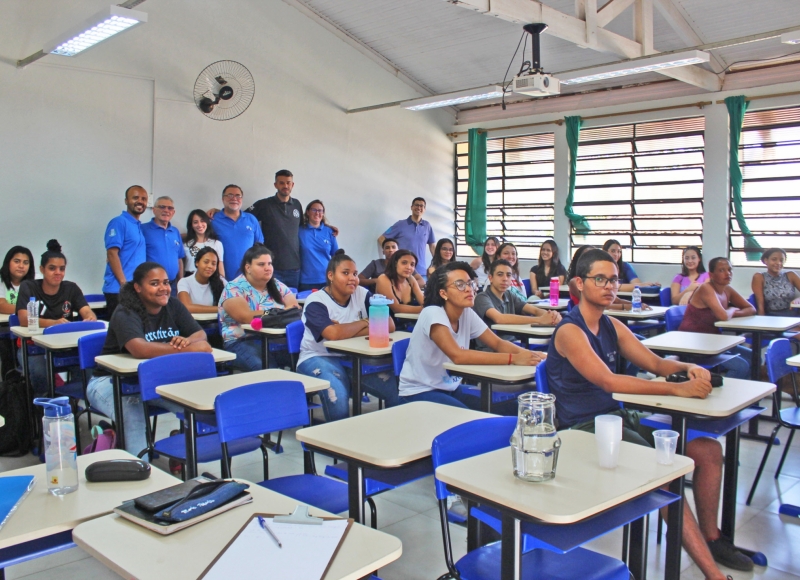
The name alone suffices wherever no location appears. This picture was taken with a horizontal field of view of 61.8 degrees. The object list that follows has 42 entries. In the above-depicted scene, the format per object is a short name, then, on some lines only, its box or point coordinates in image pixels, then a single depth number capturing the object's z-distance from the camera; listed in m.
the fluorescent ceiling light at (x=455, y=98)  7.15
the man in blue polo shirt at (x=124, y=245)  5.87
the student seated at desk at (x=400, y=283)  5.20
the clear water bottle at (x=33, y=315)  4.24
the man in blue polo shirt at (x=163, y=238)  6.24
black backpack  3.87
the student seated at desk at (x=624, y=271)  7.64
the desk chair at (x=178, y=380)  2.70
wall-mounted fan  6.79
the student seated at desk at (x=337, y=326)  3.79
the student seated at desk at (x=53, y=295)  4.61
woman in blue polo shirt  7.64
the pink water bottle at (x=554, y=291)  5.81
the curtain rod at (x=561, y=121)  7.82
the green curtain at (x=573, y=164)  8.81
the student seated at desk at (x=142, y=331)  3.29
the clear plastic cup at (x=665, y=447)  1.78
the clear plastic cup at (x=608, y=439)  1.73
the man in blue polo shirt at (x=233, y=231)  6.85
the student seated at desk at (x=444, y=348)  3.20
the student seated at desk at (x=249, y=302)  4.35
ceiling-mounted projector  5.59
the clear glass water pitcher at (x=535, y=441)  1.63
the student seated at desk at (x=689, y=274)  7.13
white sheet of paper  1.23
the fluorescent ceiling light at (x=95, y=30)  4.65
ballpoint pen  1.35
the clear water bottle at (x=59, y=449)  1.58
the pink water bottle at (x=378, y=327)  3.65
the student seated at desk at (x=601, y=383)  2.53
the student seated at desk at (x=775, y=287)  6.02
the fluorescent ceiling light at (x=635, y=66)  5.74
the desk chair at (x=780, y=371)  3.20
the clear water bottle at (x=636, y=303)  5.58
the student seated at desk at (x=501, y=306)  4.49
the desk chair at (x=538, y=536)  1.58
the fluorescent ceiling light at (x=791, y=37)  5.07
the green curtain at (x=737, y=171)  7.54
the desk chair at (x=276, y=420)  2.25
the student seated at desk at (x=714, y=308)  4.84
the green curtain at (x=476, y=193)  9.82
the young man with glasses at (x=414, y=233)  8.73
